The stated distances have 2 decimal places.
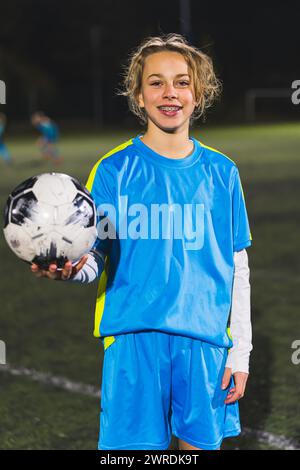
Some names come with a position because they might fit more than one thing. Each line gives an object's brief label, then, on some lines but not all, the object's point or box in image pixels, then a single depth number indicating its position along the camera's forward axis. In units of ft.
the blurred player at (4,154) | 59.21
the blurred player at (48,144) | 60.75
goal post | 140.77
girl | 7.38
